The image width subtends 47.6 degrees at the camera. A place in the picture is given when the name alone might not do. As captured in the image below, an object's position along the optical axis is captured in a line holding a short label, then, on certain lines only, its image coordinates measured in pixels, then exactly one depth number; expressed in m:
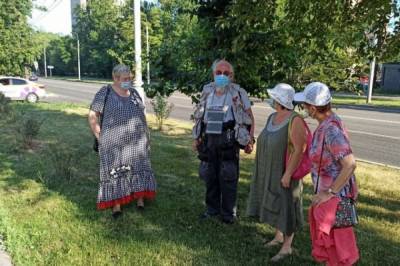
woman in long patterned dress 5.05
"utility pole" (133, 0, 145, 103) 12.60
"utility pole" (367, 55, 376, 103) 25.75
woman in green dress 3.80
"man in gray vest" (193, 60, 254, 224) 4.63
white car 24.50
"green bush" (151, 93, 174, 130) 12.95
